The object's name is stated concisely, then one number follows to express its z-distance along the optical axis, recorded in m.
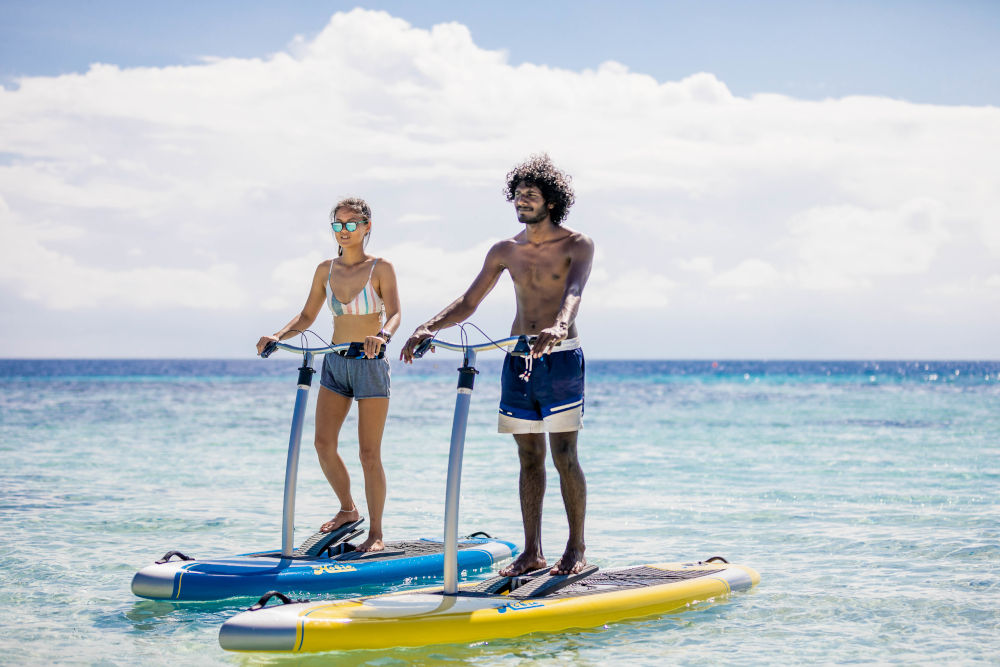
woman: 5.96
